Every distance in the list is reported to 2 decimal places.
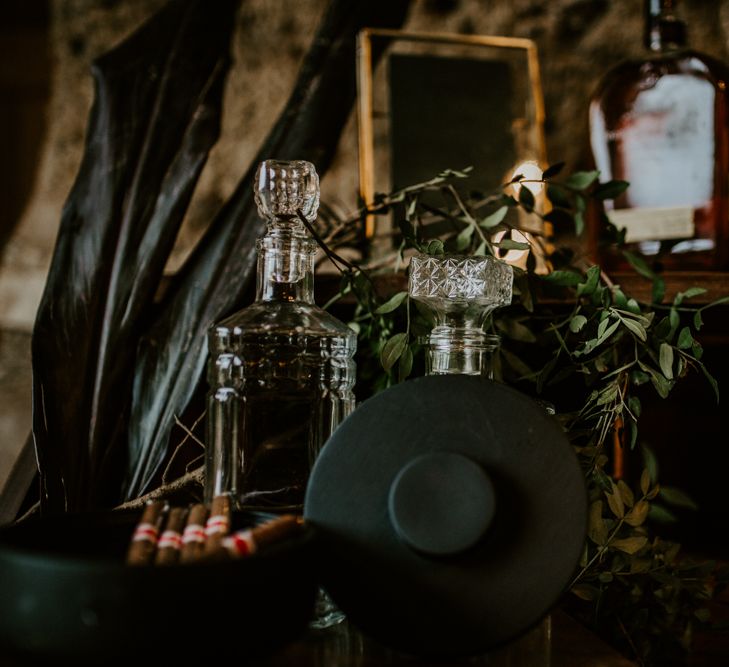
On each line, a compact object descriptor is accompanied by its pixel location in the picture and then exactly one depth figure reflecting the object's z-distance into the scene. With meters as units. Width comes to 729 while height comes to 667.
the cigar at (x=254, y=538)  0.49
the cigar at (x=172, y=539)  0.49
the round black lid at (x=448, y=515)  0.54
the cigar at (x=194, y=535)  0.50
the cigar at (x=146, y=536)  0.50
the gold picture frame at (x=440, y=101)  0.98
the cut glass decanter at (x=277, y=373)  0.68
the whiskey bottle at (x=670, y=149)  0.94
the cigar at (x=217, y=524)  0.50
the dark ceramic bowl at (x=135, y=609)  0.43
